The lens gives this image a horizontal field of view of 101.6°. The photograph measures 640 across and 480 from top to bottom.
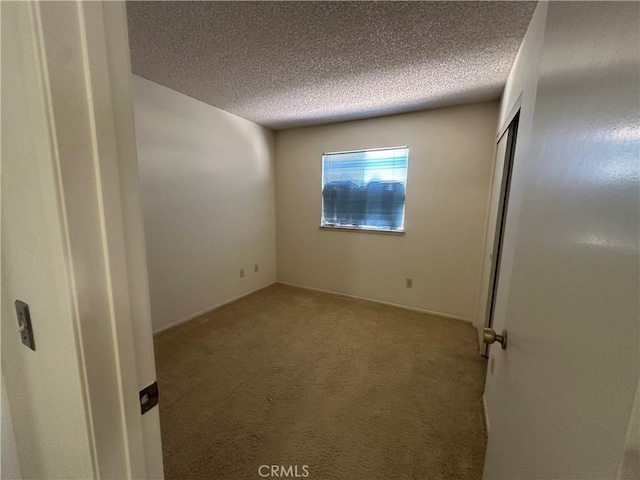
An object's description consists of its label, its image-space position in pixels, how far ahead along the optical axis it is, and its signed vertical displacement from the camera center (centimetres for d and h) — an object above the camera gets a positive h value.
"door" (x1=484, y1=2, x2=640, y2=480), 30 -9
